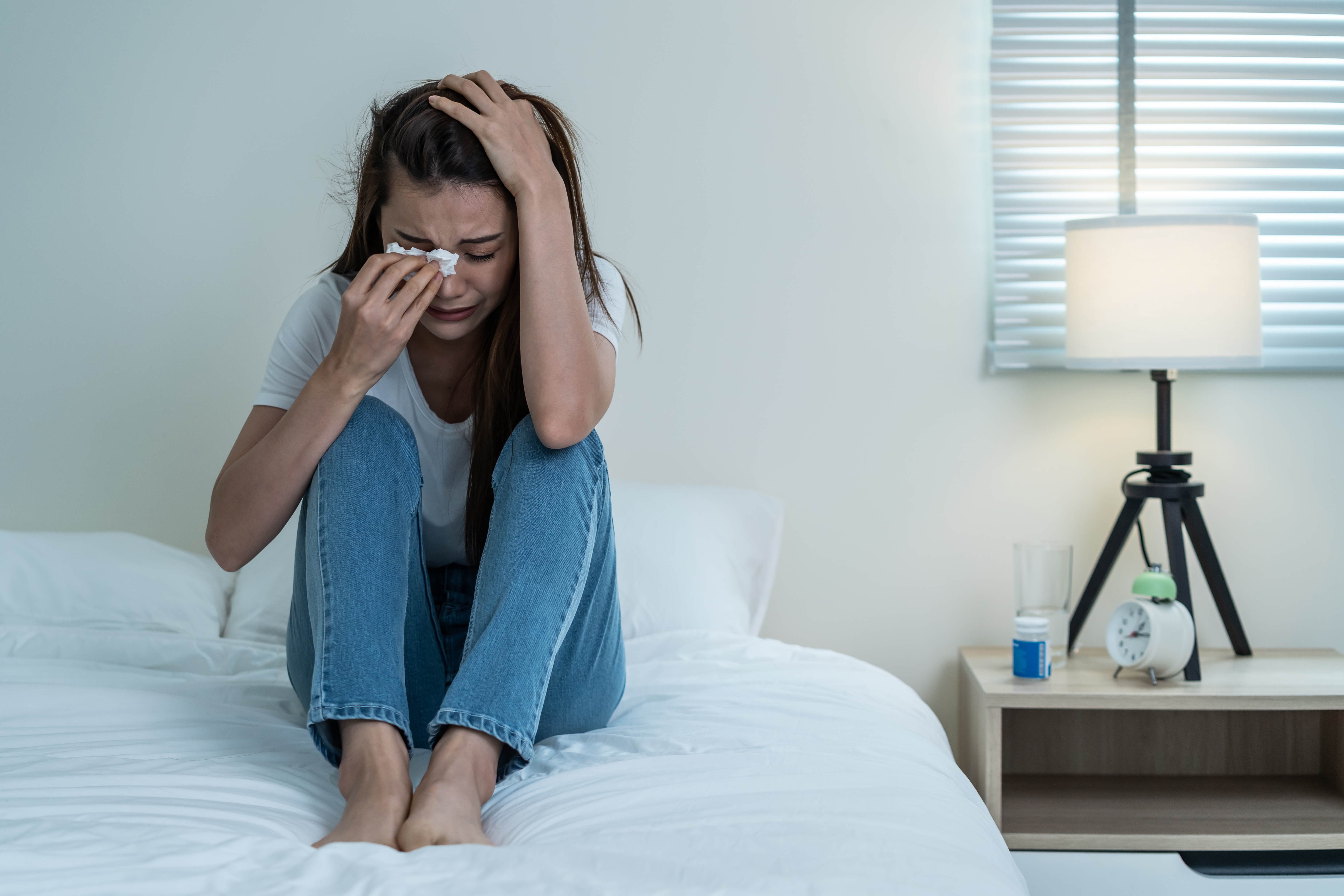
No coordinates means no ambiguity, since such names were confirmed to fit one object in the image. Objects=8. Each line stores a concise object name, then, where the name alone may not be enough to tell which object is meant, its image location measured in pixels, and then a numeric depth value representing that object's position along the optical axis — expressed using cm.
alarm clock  164
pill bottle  167
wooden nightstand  159
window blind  195
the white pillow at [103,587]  163
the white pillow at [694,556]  169
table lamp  168
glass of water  182
